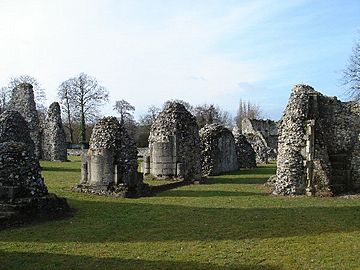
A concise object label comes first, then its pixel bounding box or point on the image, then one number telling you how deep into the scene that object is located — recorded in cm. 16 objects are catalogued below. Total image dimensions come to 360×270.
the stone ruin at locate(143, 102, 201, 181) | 2136
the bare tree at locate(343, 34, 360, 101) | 2906
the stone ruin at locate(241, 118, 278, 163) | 4249
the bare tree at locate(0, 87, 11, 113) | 5620
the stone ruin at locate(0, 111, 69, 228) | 1080
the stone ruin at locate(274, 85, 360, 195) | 1612
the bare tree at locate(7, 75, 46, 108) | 5322
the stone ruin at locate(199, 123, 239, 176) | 2564
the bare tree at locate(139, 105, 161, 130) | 6669
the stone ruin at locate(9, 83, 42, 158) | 3606
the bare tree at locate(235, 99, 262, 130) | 9011
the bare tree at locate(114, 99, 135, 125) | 6350
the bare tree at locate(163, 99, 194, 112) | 6756
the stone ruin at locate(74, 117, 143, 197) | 1628
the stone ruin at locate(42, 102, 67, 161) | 3619
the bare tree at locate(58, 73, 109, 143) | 5584
